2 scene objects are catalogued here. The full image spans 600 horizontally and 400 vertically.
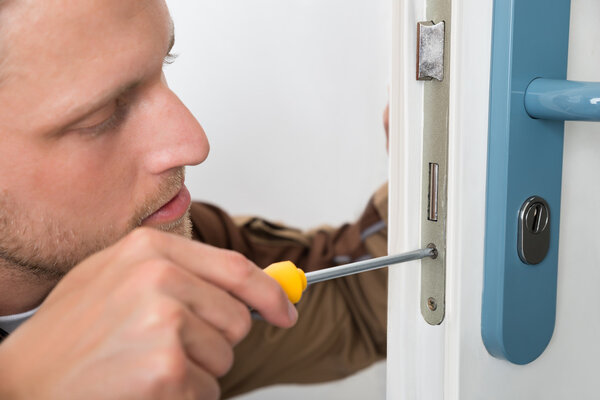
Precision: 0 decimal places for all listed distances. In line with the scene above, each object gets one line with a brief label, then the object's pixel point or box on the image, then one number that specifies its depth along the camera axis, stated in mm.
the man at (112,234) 362
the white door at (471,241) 583
